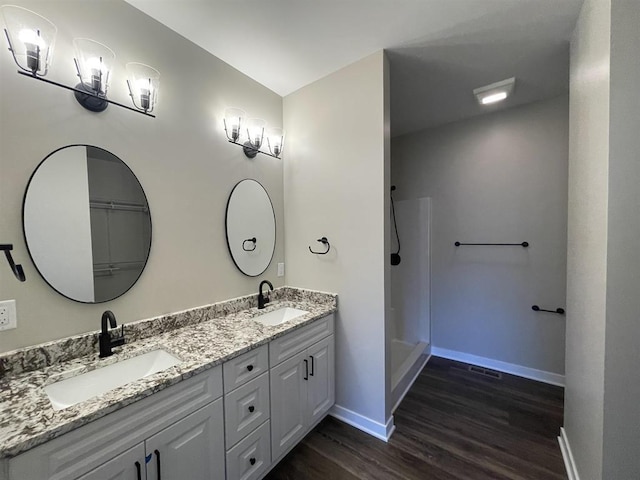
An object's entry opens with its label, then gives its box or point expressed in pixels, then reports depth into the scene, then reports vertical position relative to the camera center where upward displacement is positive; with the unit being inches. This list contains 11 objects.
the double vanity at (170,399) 31.1 -25.9
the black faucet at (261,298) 76.5 -19.9
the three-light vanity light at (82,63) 39.3 +31.2
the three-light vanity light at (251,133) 71.7 +30.5
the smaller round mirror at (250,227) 74.6 +1.7
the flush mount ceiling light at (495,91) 80.3 +45.3
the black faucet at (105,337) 44.6 -18.8
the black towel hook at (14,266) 38.4 -4.5
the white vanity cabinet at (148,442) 30.0 -29.0
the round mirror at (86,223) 43.8 +2.3
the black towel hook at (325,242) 79.7 -3.5
